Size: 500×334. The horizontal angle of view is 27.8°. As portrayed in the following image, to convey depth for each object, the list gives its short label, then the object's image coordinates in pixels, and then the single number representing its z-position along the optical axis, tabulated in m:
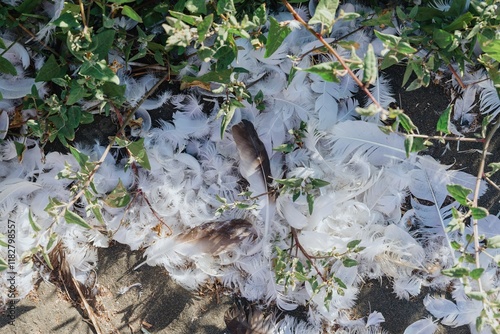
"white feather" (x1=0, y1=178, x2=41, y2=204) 0.92
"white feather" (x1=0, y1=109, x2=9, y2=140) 0.92
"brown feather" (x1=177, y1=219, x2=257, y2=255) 0.93
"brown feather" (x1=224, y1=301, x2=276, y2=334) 0.95
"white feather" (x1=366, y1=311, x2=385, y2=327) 0.96
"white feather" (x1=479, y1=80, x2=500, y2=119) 0.93
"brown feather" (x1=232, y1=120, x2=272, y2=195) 0.91
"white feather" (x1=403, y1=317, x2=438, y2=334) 0.96
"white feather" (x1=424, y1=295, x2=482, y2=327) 0.95
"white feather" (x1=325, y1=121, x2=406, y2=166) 0.92
